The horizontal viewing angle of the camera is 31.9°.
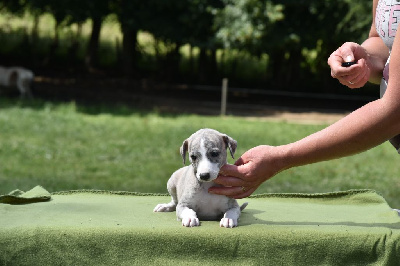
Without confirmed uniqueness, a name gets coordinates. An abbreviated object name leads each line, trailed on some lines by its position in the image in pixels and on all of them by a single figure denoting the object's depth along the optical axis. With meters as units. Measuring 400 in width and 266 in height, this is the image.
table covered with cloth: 3.29
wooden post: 15.63
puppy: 3.42
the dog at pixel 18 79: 17.59
